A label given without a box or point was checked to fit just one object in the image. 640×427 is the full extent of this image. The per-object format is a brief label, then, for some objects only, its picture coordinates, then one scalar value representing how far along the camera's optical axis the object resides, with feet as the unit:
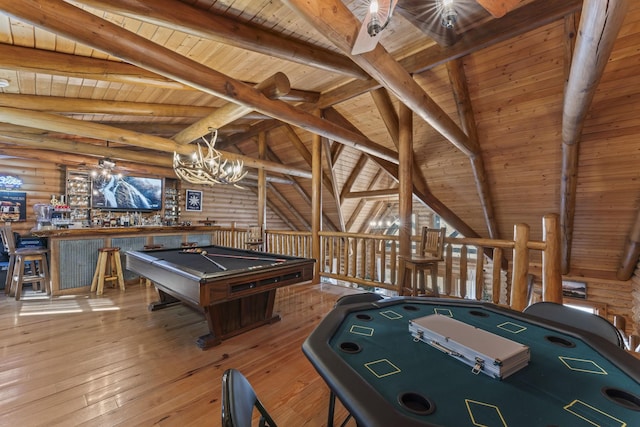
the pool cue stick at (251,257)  11.29
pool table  7.82
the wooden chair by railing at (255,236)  19.22
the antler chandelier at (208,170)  12.05
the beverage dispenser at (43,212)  17.66
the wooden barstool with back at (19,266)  13.08
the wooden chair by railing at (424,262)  12.18
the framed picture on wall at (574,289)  20.34
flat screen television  21.68
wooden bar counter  13.83
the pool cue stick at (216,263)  9.40
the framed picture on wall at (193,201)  27.59
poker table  2.45
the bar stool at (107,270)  14.43
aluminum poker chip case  3.13
